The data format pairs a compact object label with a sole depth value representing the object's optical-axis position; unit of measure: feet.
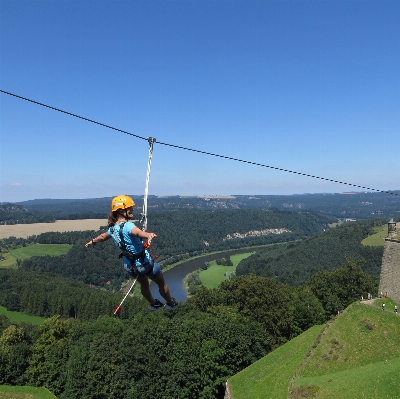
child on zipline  20.43
